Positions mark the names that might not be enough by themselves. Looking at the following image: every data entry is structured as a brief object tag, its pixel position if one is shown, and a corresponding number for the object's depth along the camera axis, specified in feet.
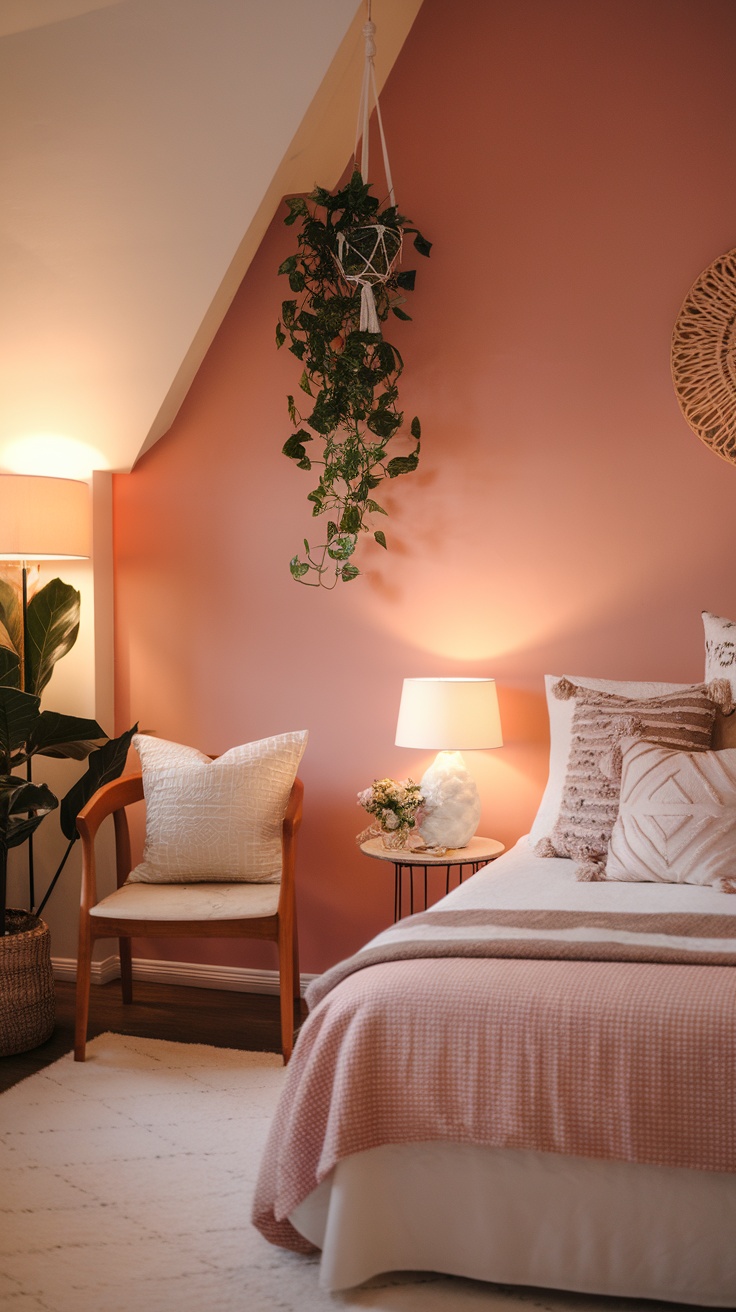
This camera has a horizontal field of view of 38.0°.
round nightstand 10.16
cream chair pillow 10.52
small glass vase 10.47
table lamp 10.35
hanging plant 10.96
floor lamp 11.18
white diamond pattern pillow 8.15
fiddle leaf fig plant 10.33
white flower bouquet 10.47
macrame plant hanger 10.81
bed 5.72
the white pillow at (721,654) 9.31
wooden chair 9.79
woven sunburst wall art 10.34
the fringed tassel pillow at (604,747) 9.12
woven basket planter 10.16
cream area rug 6.36
